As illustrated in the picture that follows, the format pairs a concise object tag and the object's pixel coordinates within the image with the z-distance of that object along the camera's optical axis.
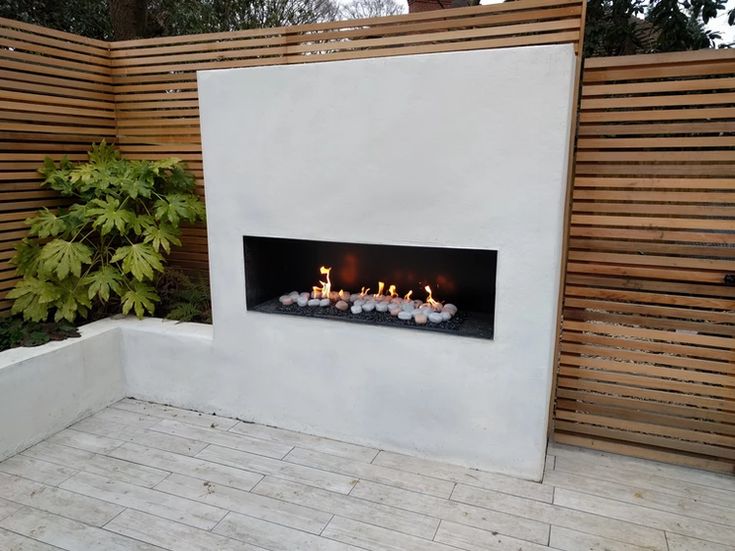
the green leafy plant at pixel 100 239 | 3.44
